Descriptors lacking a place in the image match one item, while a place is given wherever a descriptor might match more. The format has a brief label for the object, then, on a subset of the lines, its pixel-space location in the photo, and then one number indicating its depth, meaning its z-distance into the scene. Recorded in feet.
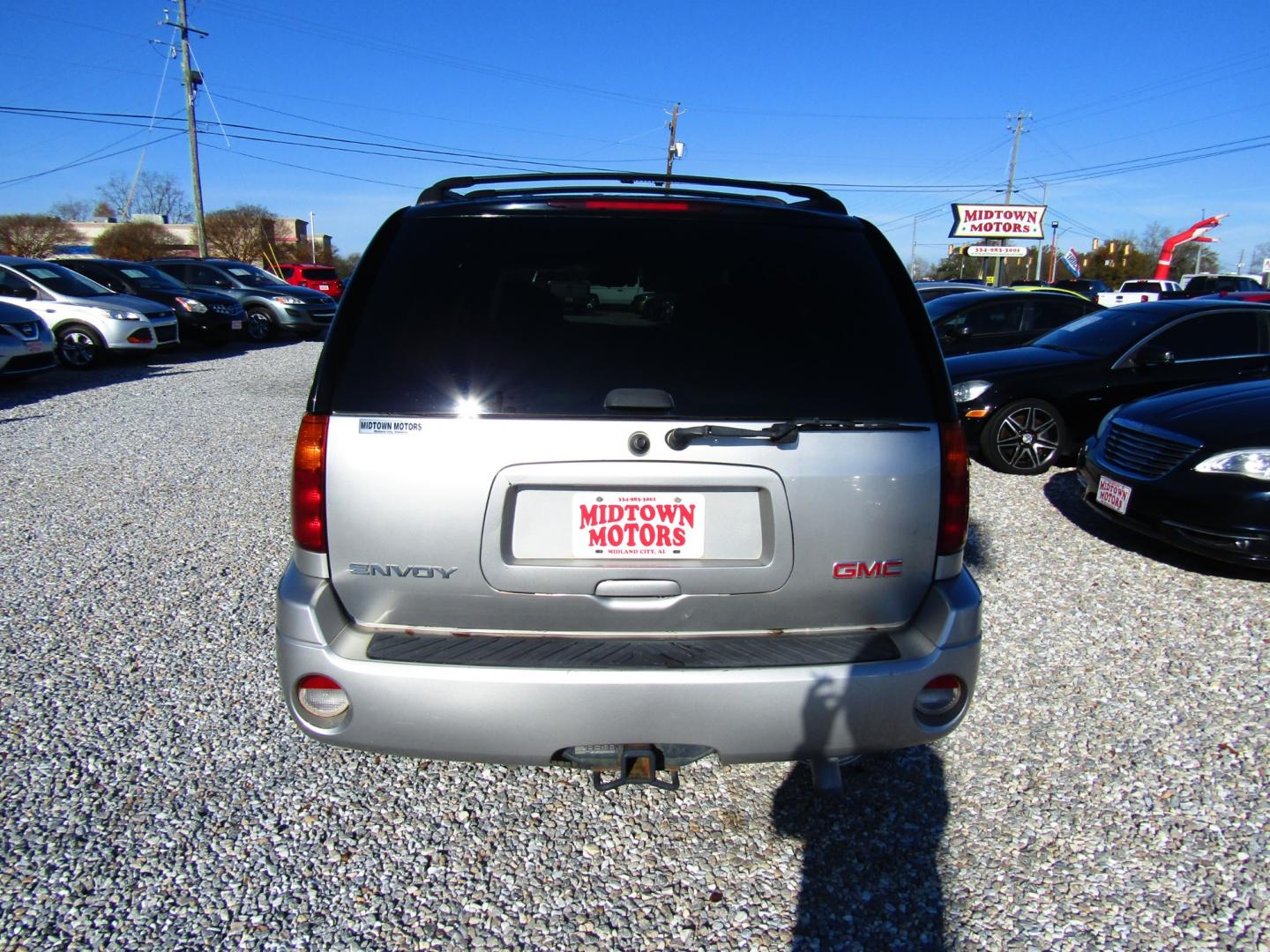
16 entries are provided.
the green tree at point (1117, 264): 223.71
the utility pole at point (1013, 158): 176.55
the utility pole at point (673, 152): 151.94
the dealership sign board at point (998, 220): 121.90
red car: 84.43
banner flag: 160.41
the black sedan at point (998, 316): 33.96
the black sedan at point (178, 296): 51.34
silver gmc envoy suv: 6.60
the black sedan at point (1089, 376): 23.09
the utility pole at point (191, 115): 94.65
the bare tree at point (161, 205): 214.90
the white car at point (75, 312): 40.98
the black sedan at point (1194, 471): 14.53
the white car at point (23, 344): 33.30
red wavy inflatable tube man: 174.29
